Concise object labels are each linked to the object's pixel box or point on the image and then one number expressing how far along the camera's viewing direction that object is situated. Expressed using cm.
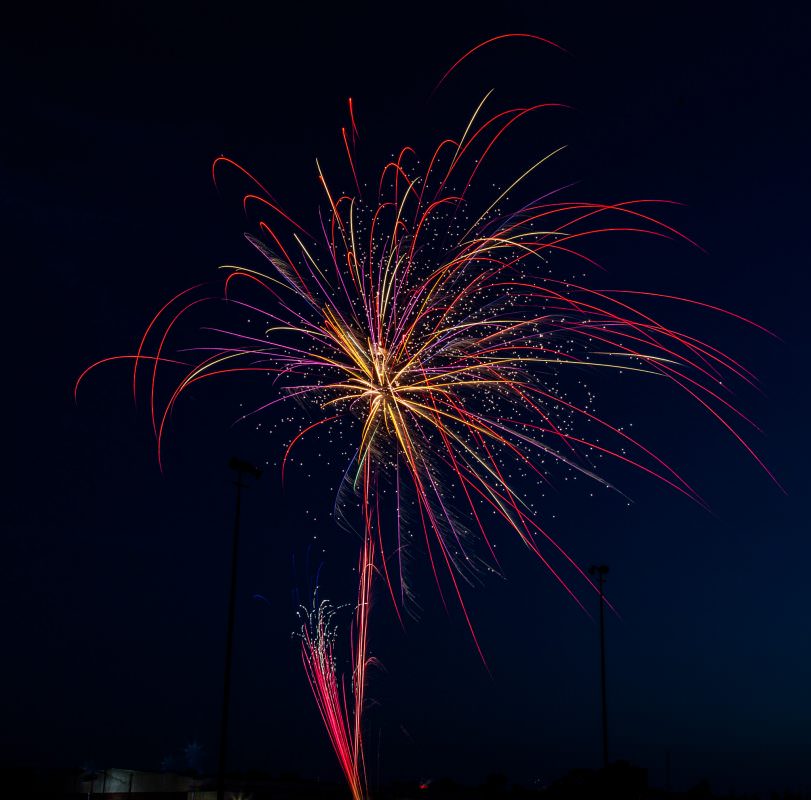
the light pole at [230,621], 2028
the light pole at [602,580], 3341
